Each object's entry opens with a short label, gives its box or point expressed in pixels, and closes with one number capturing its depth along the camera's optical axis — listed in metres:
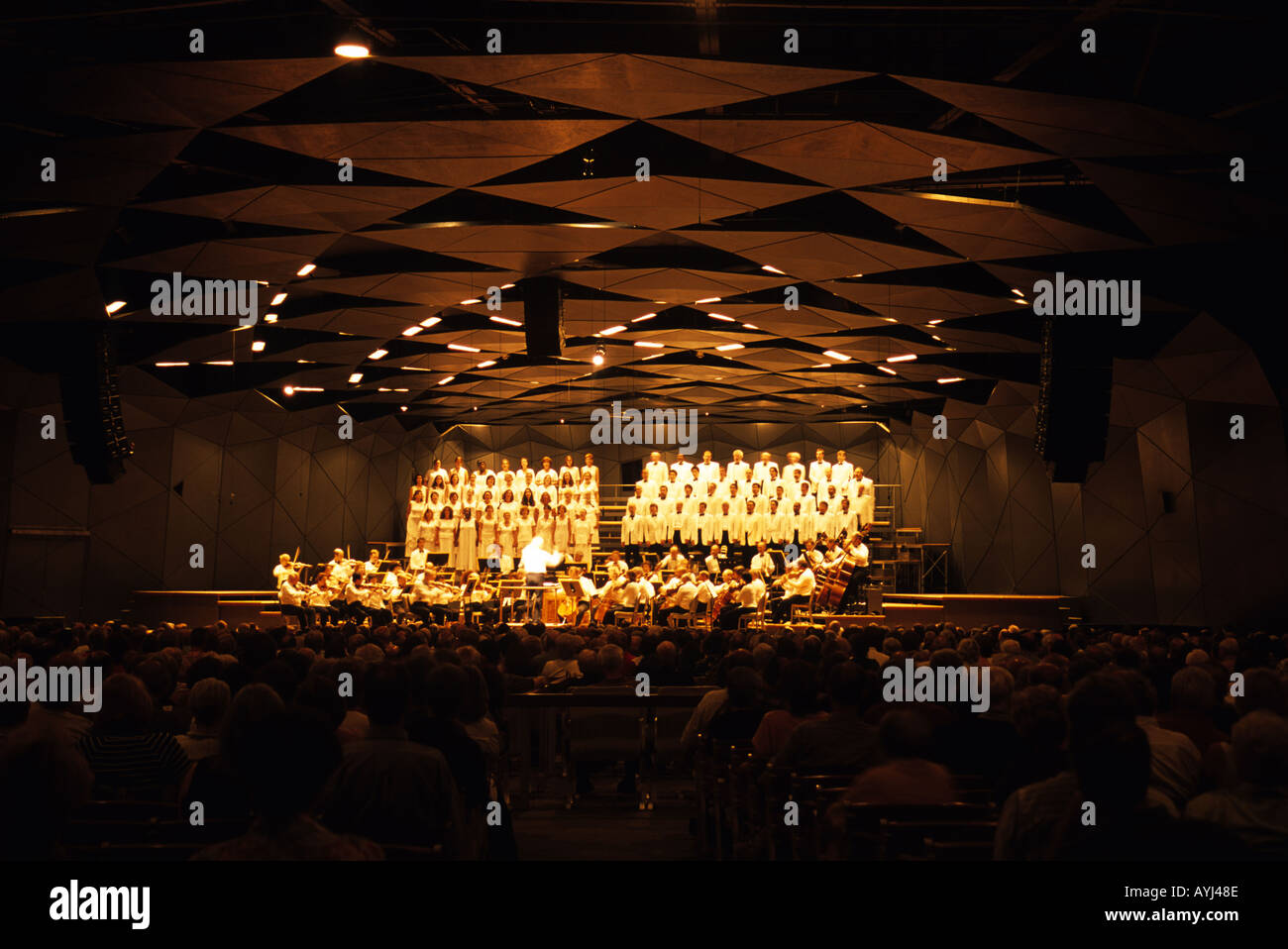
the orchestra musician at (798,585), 23.41
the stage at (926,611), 24.19
